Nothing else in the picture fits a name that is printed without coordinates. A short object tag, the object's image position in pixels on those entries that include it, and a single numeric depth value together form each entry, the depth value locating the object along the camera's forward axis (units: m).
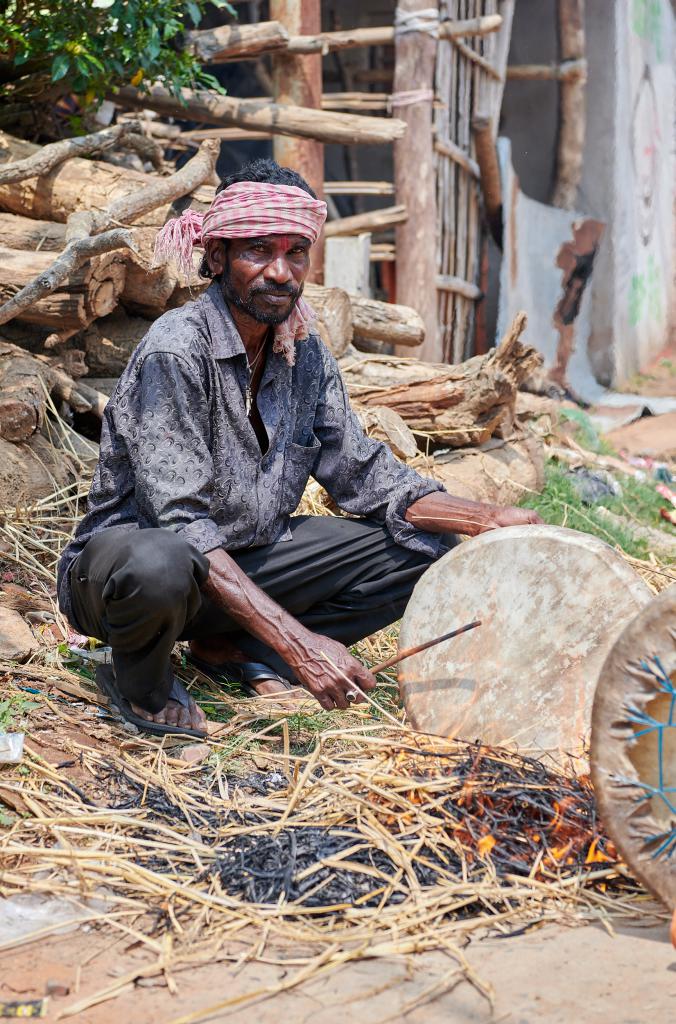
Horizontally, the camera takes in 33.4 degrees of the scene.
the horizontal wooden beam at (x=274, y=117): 6.43
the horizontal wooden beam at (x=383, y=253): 7.91
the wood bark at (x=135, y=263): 5.05
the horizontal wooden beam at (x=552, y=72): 10.07
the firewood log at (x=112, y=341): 5.30
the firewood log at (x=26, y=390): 4.46
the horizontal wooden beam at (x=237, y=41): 6.46
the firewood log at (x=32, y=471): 4.52
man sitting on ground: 2.97
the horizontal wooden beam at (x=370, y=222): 7.58
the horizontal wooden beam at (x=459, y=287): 8.44
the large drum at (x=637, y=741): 2.16
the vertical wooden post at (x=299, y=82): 6.75
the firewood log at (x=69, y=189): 5.43
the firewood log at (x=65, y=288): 4.70
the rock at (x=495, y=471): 5.32
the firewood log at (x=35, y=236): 5.14
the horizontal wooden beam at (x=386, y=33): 7.69
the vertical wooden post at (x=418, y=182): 7.65
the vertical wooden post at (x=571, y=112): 9.97
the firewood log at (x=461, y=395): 5.31
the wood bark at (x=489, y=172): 8.92
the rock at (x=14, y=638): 3.57
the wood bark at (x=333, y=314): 5.67
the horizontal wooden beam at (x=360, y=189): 7.73
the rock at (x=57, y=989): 1.97
